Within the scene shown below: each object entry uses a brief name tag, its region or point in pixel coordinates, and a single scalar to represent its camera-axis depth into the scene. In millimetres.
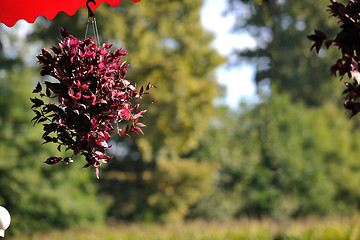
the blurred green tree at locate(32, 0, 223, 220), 25297
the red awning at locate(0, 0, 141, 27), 5656
